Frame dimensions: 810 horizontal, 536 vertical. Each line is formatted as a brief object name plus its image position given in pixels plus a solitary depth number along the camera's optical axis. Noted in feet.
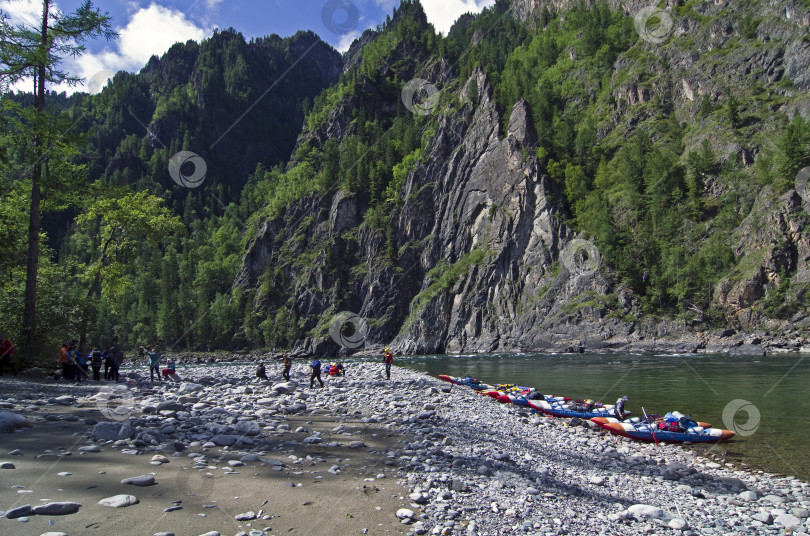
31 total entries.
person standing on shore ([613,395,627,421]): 57.93
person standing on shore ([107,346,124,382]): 76.79
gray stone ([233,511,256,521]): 19.76
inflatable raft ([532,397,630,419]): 60.70
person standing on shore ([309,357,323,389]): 75.92
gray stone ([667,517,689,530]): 25.60
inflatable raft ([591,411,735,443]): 49.08
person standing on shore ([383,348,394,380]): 95.81
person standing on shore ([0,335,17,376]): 61.69
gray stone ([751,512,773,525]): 27.97
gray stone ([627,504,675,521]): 26.73
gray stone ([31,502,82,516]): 17.66
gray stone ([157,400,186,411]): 41.49
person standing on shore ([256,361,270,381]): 87.66
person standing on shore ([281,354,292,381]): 84.63
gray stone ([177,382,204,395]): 61.98
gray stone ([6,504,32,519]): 17.04
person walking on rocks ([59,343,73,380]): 67.10
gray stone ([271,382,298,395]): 67.02
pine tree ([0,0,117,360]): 63.00
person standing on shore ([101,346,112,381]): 76.05
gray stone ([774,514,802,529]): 27.37
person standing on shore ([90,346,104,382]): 74.13
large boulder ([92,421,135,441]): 29.68
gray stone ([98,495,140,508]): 19.24
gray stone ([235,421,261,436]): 35.40
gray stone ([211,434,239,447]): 31.65
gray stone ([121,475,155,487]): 21.98
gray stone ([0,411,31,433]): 30.12
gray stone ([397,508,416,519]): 22.11
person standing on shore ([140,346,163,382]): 79.82
